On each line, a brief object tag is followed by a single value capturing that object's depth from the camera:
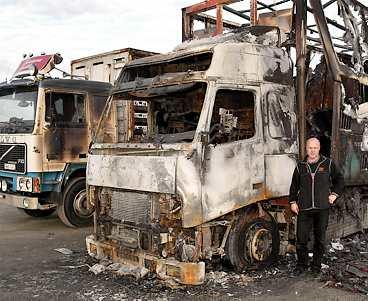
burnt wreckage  5.22
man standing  5.72
